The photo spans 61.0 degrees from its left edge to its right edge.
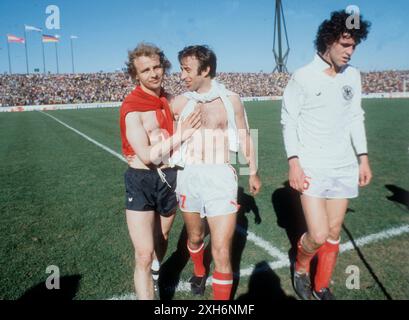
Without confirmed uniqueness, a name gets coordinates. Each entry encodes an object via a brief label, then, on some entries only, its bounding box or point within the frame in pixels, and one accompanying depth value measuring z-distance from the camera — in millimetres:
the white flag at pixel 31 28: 47219
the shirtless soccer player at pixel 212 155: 2998
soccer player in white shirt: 3092
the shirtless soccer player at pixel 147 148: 2797
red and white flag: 53388
